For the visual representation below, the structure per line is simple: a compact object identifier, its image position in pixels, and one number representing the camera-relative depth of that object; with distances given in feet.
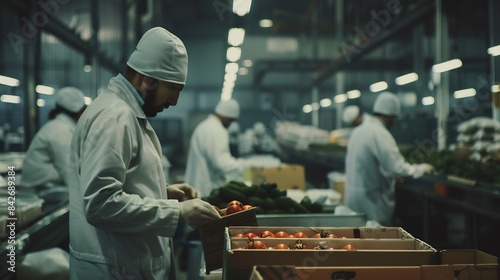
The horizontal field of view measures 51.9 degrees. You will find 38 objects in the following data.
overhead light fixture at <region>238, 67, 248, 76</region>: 79.00
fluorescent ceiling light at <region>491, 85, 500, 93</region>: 15.56
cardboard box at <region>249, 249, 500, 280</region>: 5.97
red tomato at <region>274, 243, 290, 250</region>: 7.27
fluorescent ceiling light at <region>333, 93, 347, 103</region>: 51.42
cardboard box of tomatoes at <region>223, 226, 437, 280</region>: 6.56
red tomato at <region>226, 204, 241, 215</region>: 9.22
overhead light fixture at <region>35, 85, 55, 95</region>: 17.70
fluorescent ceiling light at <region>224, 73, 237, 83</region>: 41.78
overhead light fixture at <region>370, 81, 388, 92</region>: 43.74
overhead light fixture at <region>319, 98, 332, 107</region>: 61.77
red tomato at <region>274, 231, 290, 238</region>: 8.21
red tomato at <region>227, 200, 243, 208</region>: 9.41
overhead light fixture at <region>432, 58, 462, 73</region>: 23.11
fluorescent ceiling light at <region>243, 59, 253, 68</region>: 77.48
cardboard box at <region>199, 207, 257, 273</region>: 8.40
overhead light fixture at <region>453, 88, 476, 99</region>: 34.57
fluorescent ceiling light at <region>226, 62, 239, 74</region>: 36.09
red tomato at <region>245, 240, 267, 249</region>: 7.36
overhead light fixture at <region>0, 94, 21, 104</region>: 16.04
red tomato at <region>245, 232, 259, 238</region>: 8.00
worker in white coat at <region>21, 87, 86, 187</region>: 16.16
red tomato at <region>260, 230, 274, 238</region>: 8.17
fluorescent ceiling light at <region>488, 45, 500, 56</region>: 17.70
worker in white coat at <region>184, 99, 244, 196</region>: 20.25
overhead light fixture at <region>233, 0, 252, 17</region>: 18.29
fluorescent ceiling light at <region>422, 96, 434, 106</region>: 48.32
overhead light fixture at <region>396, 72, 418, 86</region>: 36.35
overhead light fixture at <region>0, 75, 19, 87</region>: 15.83
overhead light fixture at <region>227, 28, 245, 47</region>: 24.42
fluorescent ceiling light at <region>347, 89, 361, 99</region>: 51.33
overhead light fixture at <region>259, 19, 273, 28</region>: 46.80
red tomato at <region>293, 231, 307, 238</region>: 8.19
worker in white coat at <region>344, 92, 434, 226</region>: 17.61
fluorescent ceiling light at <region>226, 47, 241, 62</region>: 29.63
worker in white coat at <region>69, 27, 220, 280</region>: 7.06
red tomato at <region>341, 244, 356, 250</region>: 7.24
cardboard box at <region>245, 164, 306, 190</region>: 19.71
